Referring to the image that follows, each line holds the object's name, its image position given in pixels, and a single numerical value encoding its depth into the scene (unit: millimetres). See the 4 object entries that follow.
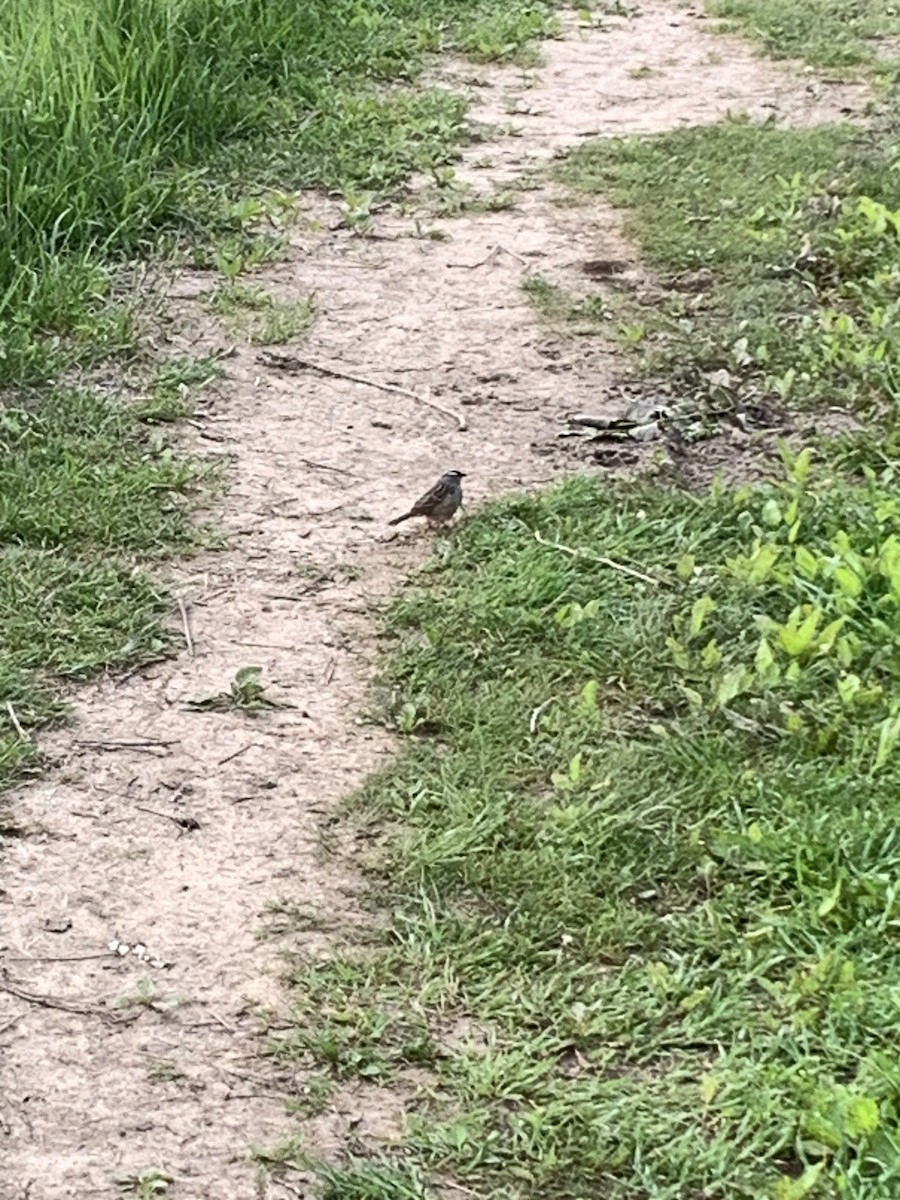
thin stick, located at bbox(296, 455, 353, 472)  3938
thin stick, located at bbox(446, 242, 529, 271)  5105
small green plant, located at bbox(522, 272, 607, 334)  4688
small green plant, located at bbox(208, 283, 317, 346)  4621
